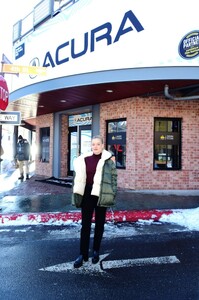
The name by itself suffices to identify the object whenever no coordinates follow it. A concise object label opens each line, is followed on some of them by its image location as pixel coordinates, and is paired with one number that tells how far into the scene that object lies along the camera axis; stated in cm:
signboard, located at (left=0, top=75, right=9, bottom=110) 673
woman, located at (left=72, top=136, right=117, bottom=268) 390
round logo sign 741
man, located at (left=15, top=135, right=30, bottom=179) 1245
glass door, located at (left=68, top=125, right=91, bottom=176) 1241
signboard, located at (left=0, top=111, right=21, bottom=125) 668
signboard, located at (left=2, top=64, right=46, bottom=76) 709
